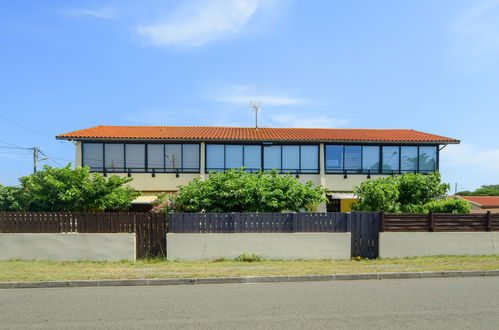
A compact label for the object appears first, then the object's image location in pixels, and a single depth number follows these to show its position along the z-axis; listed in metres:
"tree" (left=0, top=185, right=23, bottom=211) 15.37
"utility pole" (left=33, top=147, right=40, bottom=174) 31.30
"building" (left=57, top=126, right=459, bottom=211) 21.95
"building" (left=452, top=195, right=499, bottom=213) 46.47
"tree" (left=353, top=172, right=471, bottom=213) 14.55
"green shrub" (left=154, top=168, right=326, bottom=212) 13.24
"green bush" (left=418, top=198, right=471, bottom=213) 13.55
